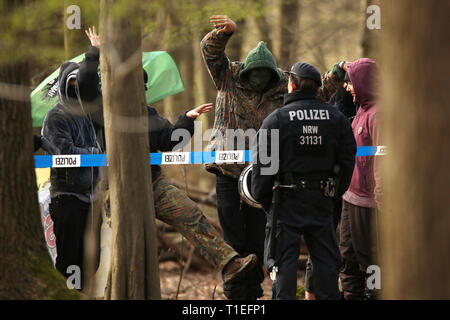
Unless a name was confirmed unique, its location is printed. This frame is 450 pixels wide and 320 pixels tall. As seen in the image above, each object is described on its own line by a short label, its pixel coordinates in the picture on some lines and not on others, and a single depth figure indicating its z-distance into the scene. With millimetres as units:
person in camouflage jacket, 13375
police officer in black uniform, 11469
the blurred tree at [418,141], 5625
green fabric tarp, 16406
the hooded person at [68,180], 13633
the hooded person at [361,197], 12945
